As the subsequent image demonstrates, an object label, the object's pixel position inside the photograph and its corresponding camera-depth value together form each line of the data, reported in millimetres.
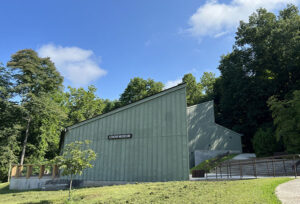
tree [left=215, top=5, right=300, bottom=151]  23812
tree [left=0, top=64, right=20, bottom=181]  21930
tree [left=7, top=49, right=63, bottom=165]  23562
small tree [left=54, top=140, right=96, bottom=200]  8539
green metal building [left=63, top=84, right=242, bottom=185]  11398
